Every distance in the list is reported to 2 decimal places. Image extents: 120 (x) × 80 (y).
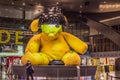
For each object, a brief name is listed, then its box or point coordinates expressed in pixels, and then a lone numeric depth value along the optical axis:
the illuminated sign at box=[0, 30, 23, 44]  31.89
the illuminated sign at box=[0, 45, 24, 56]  37.53
